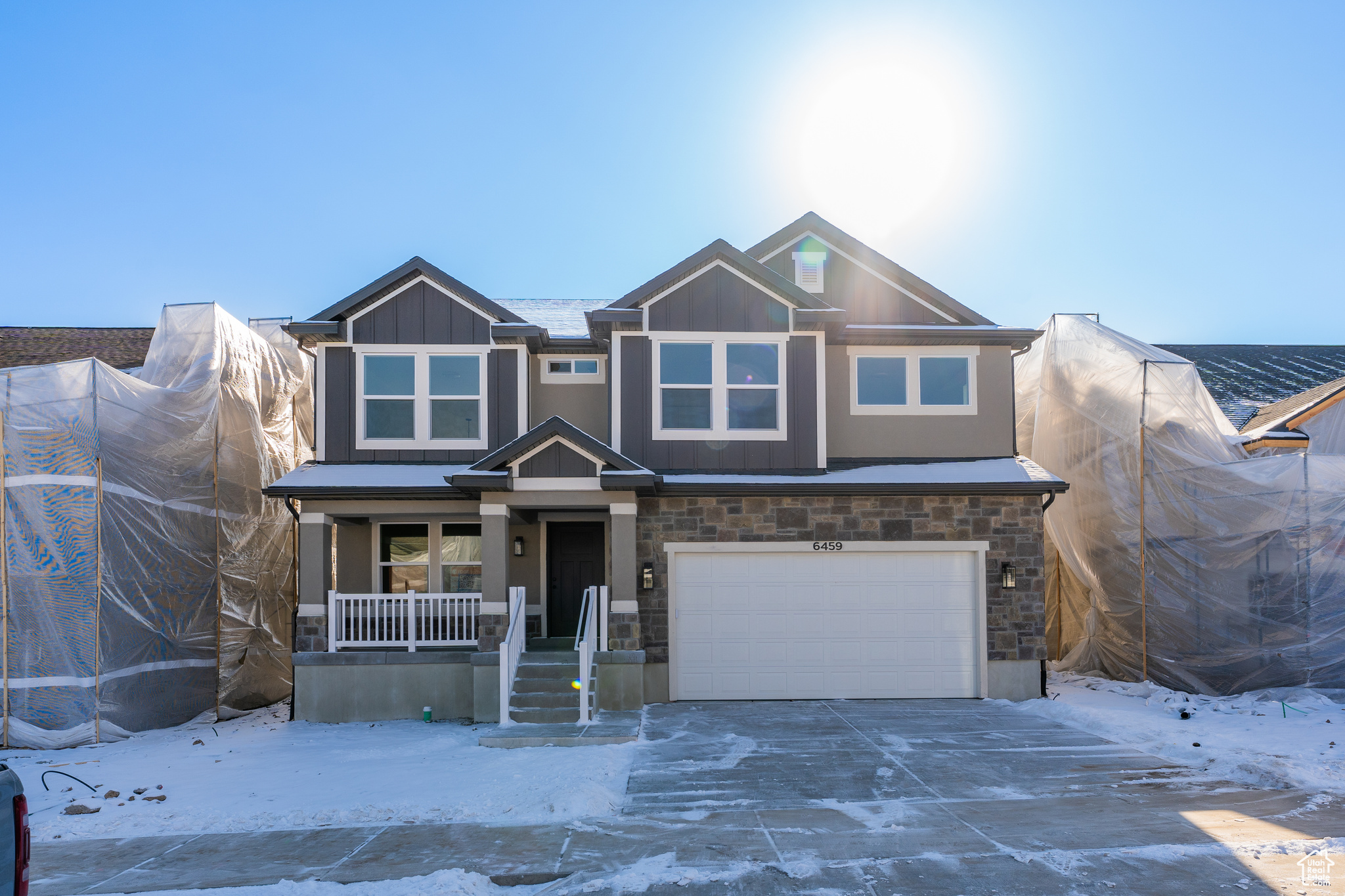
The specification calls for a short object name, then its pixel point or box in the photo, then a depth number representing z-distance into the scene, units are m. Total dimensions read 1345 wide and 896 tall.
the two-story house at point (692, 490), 11.55
